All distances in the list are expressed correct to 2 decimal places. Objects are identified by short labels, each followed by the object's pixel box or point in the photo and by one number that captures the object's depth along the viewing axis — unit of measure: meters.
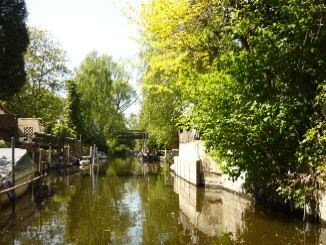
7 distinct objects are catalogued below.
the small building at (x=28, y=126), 37.38
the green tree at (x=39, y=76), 45.62
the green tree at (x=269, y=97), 11.48
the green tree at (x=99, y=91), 53.91
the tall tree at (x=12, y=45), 28.38
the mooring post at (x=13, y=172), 15.58
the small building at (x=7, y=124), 29.73
